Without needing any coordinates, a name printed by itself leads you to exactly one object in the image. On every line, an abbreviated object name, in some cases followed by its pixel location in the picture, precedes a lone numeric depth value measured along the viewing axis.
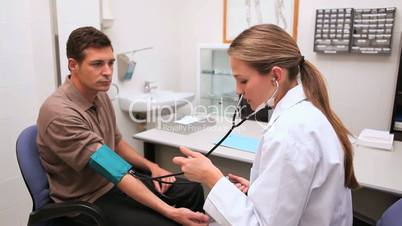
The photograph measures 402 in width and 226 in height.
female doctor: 0.86
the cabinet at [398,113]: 2.12
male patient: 1.34
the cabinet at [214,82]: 2.92
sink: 2.53
